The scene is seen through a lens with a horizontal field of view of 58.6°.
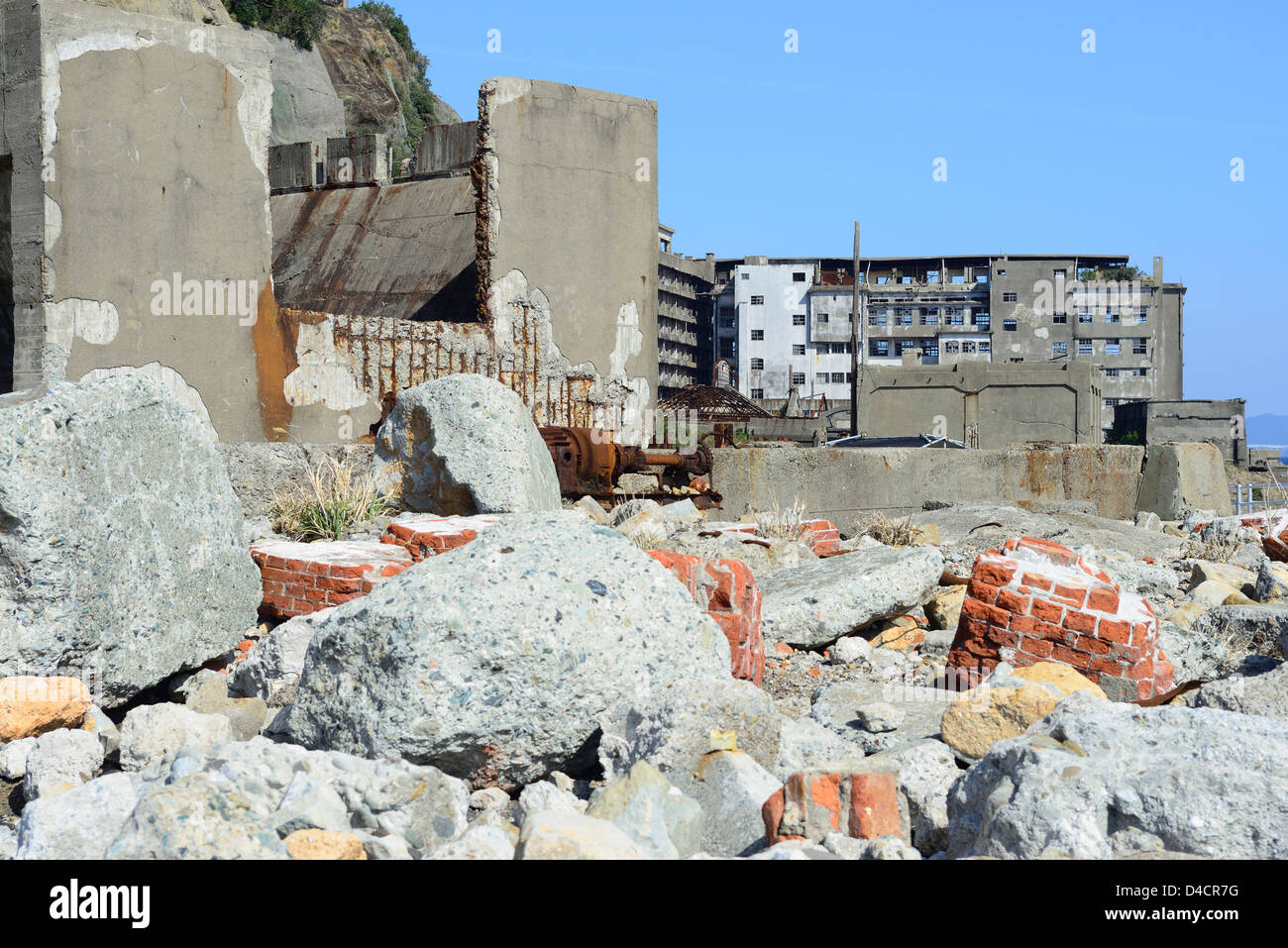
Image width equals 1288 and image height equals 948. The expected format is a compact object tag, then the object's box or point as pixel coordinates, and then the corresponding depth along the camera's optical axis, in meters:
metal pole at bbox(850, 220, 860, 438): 34.47
